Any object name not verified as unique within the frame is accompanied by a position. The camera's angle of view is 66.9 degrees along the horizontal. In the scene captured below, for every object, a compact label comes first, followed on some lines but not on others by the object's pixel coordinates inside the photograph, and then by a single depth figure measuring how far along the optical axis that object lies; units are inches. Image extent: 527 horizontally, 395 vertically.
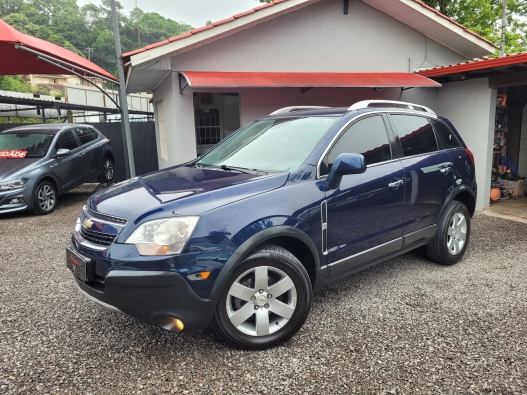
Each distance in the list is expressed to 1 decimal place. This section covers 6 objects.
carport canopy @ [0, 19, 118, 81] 266.2
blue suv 95.4
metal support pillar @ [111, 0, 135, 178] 302.0
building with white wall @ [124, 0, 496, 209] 283.0
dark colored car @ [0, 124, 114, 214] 282.8
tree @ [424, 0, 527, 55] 637.3
